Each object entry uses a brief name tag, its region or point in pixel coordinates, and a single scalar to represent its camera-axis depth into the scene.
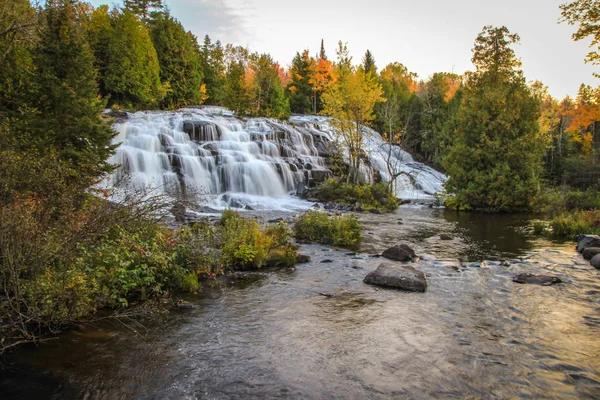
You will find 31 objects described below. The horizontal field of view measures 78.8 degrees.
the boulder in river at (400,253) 11.40
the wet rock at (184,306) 7.39
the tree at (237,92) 40.49
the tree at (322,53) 70.38
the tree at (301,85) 56.19
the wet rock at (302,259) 10.95
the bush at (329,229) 13.59
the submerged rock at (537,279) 9.07
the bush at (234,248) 8.74
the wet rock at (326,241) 13.63
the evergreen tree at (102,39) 35.47
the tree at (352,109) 26.78
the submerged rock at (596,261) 10.49
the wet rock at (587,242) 12.17
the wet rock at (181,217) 15.05
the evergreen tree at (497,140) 24.36
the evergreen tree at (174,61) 42.31
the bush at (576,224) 14.99
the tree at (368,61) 64.12
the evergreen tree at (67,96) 11.16
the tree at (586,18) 16.34
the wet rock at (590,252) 11.30
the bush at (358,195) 25.62
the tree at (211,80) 53.00
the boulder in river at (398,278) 8.70
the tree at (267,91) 43.34
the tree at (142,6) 57.84
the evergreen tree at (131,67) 35.44
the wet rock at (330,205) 23.84
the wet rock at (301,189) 27.06
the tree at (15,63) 10.85
